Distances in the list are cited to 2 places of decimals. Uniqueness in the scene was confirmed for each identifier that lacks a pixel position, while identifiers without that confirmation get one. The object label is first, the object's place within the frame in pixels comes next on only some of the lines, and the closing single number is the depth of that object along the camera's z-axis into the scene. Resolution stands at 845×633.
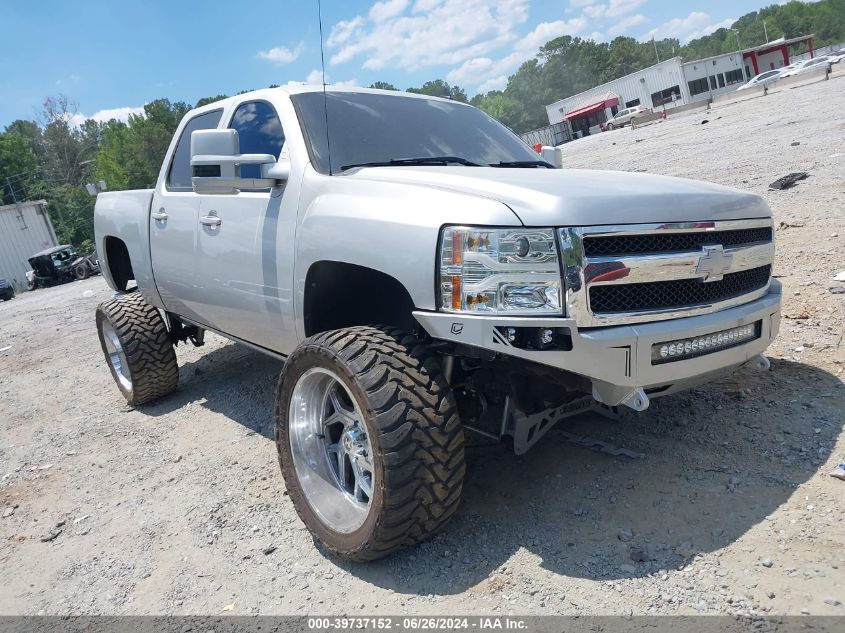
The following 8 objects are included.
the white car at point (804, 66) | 38.88
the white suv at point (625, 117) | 44.47
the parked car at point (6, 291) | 26.95
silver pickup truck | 2.44
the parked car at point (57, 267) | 29.17
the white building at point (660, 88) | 55.81
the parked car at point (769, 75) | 41.67
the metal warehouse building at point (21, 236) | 35.91
